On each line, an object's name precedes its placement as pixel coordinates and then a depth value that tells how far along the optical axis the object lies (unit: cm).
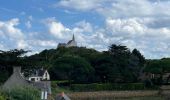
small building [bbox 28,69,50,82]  9544
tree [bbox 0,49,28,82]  6582
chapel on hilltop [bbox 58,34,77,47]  17519
